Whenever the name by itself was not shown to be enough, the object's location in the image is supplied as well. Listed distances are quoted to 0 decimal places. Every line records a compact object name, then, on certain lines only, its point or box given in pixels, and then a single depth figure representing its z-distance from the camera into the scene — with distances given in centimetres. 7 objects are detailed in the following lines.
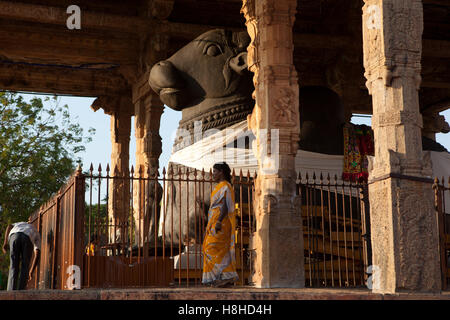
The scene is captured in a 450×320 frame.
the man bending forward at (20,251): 875
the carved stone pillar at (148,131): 1426
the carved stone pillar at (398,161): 561
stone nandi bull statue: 1127
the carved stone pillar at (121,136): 1705
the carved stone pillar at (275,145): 771
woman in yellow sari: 767
